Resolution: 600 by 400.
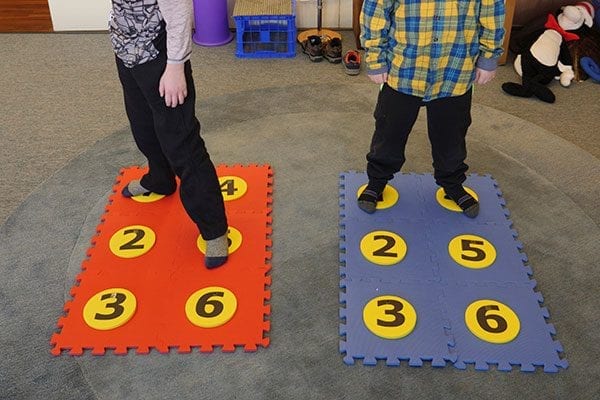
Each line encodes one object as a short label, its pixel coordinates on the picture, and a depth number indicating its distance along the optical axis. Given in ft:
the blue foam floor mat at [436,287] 4.83
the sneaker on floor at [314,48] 8.82
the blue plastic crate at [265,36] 8.84
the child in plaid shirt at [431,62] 4.90
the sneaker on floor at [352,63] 8.53
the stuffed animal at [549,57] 8.05
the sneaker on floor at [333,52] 8.79
